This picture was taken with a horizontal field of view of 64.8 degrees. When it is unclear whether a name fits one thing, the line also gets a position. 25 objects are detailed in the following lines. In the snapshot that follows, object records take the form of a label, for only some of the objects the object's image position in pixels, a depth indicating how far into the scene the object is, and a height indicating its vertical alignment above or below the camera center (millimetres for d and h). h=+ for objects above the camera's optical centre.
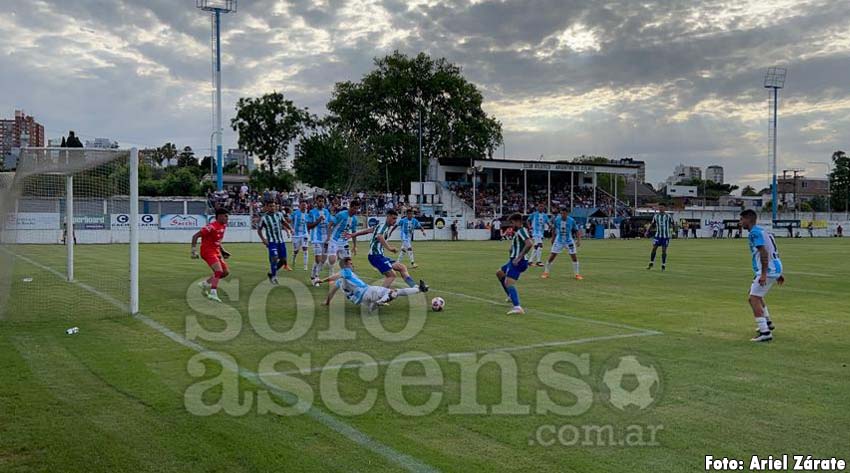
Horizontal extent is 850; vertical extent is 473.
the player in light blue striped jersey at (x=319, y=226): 19056 -206
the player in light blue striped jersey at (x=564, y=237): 20609 -515
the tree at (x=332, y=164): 73188 +6079
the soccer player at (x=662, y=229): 22875 -280
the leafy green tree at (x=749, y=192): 165300 +7424
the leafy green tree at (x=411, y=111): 78500 +12957
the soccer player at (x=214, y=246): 14047 -586
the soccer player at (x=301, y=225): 22859 -207
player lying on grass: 12031 -1310
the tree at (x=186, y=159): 104312 +9448
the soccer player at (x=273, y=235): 16734 -414
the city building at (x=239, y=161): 109669 +10803
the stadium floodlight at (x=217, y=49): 50469 +12858
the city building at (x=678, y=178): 169700 +11957
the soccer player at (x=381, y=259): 13461 -810
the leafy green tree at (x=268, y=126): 70312 +9944
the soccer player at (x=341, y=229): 15797 -238
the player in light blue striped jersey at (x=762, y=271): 9938 -736
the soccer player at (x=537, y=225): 24078 -175
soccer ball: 12617 -1596
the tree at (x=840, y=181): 102812 +6342
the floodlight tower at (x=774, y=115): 76312 +12163
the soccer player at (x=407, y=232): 23688 -448
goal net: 12344 -159
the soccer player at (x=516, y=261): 12594 -780
